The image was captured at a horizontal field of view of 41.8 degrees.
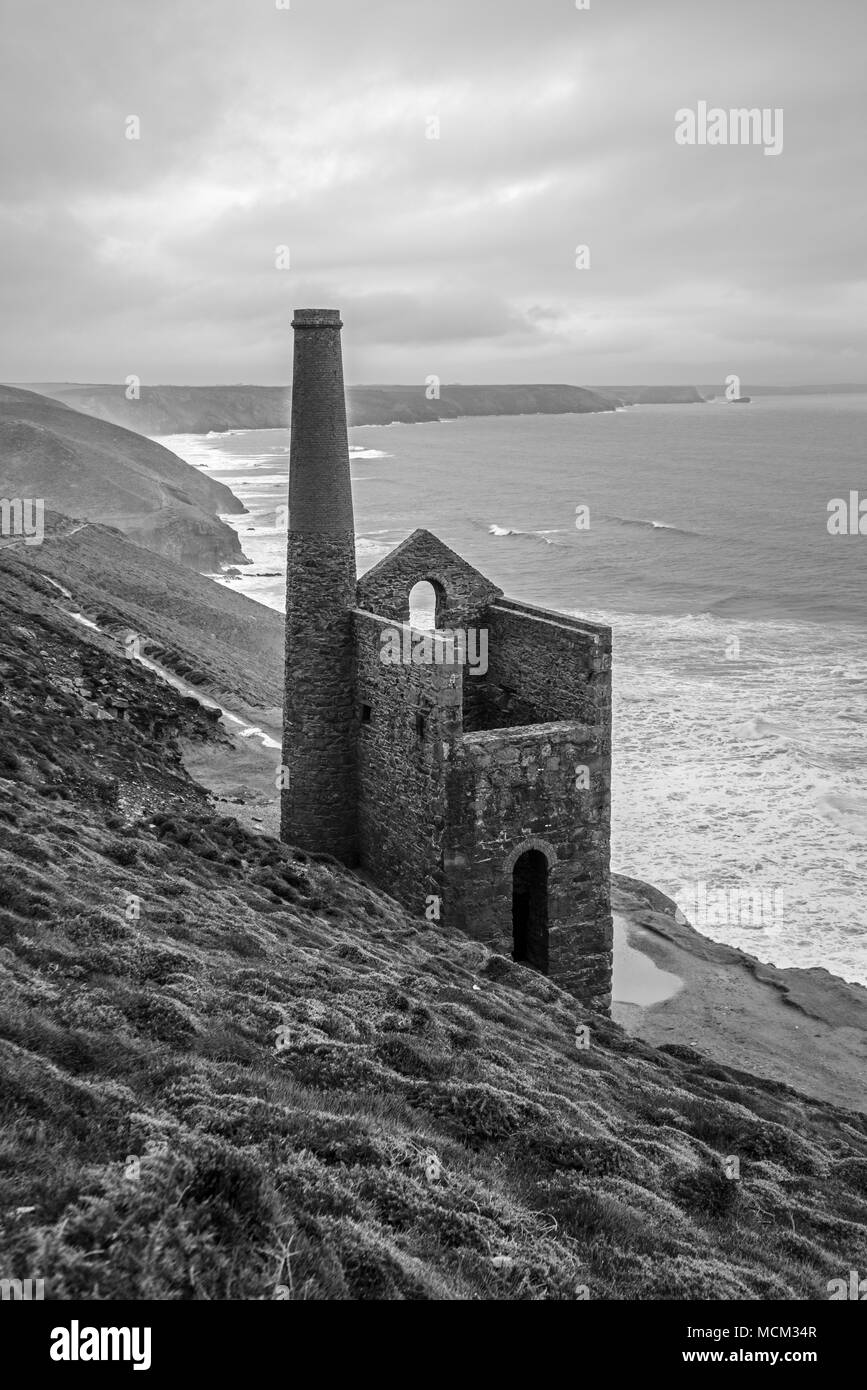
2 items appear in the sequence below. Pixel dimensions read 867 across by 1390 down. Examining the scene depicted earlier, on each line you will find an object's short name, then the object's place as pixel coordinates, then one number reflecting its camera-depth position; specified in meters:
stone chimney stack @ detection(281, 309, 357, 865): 22.67
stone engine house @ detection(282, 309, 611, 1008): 20.91
